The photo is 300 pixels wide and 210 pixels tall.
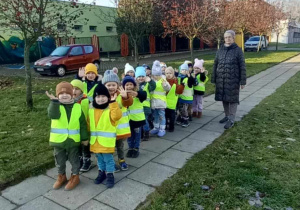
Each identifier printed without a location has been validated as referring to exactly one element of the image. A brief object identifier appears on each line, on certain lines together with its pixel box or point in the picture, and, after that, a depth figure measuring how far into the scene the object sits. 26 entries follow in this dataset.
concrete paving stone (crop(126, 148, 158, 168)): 4.20
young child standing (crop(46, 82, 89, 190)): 3.30
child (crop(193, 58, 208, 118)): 6.18
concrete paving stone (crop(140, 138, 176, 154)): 4.73
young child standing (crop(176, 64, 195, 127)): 5.71
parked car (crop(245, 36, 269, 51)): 29.59
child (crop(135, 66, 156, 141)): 4.61
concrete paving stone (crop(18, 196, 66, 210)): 3.11
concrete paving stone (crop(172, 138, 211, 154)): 4.68
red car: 13.14
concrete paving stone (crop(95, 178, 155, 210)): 3.13
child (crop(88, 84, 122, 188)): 3.36
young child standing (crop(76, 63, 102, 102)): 4.34
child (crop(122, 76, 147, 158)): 3.99
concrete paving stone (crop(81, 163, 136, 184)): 3.77
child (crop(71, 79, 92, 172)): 3.75
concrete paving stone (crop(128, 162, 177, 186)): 3.65
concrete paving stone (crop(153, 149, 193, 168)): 4.14
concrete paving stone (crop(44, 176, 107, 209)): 3.19
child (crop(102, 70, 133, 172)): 3.62
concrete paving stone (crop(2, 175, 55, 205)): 3.34
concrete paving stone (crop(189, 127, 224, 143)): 5.14
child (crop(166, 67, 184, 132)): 5.31
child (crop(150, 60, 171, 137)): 5.09
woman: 5.50
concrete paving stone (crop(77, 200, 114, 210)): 3.06
